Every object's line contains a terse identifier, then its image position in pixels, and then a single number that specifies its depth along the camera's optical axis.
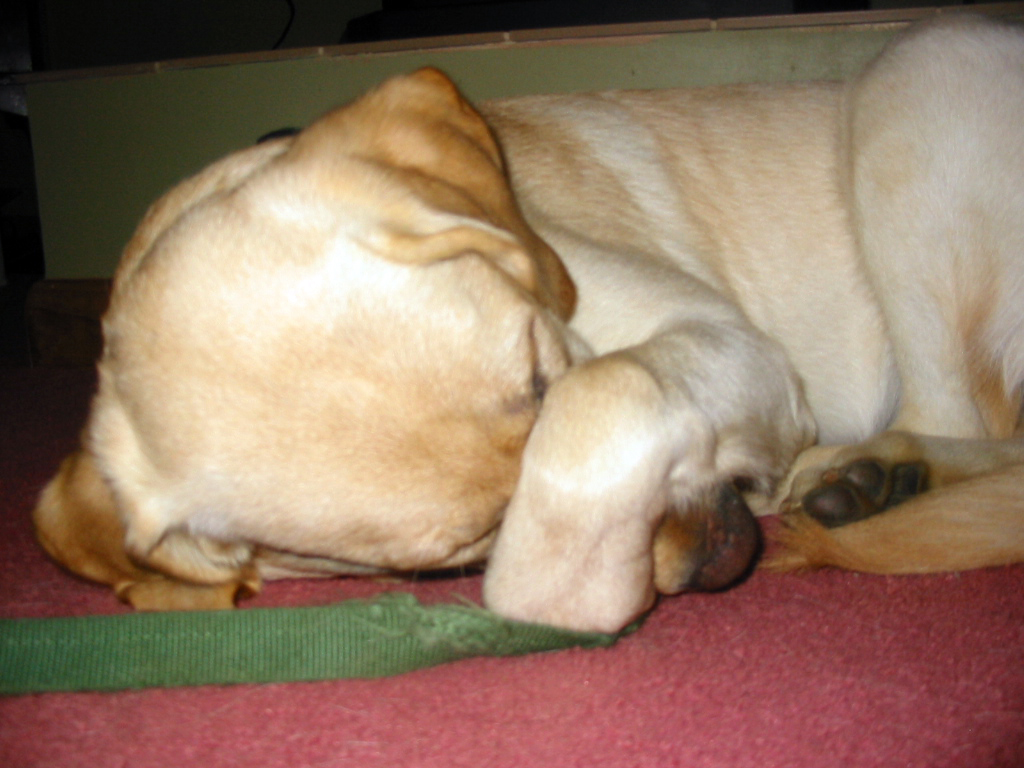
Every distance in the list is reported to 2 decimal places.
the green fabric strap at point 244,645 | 0.38
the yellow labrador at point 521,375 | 0.37
